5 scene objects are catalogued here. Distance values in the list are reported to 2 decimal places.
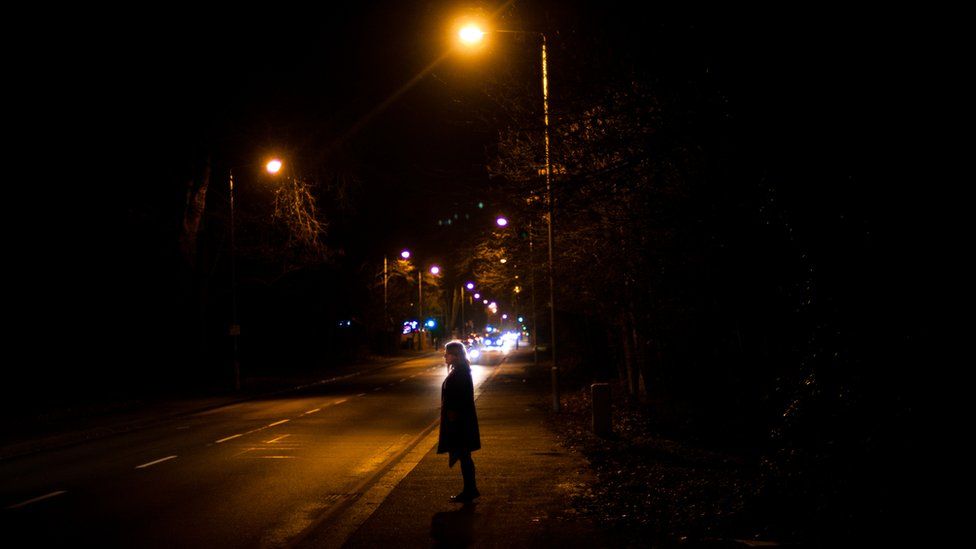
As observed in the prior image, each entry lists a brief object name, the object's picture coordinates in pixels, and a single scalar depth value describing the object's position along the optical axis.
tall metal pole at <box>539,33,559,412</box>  19.16
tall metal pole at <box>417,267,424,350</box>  73.69
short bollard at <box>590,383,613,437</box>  14.99
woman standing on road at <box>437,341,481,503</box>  9.05
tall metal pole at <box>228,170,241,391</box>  31.00
